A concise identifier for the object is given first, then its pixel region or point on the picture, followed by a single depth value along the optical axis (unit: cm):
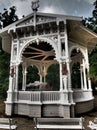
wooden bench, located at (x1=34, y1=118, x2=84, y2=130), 488
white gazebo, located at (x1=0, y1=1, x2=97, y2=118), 853
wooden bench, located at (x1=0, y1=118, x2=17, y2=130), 486
